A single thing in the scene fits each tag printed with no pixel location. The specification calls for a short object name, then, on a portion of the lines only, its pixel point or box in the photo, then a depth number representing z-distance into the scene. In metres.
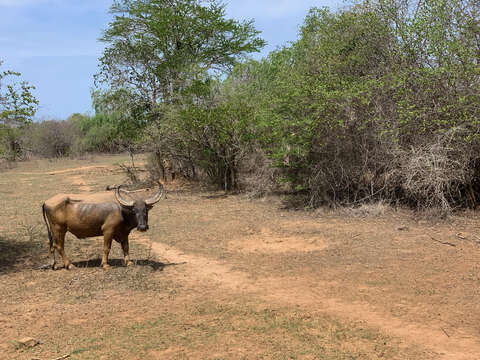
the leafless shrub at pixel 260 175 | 16.52
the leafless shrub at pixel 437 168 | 11.17
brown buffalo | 7.91
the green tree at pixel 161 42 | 20.55
